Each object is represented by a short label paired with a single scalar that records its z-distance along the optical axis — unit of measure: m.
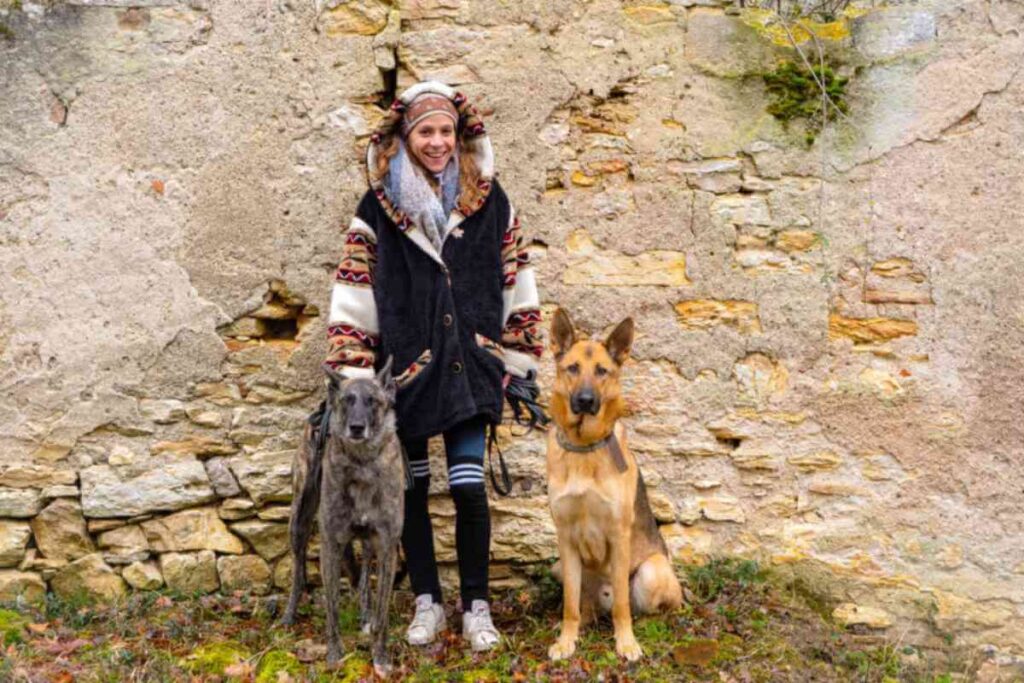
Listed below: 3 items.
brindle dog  3.99
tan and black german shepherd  4.18
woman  4.20
